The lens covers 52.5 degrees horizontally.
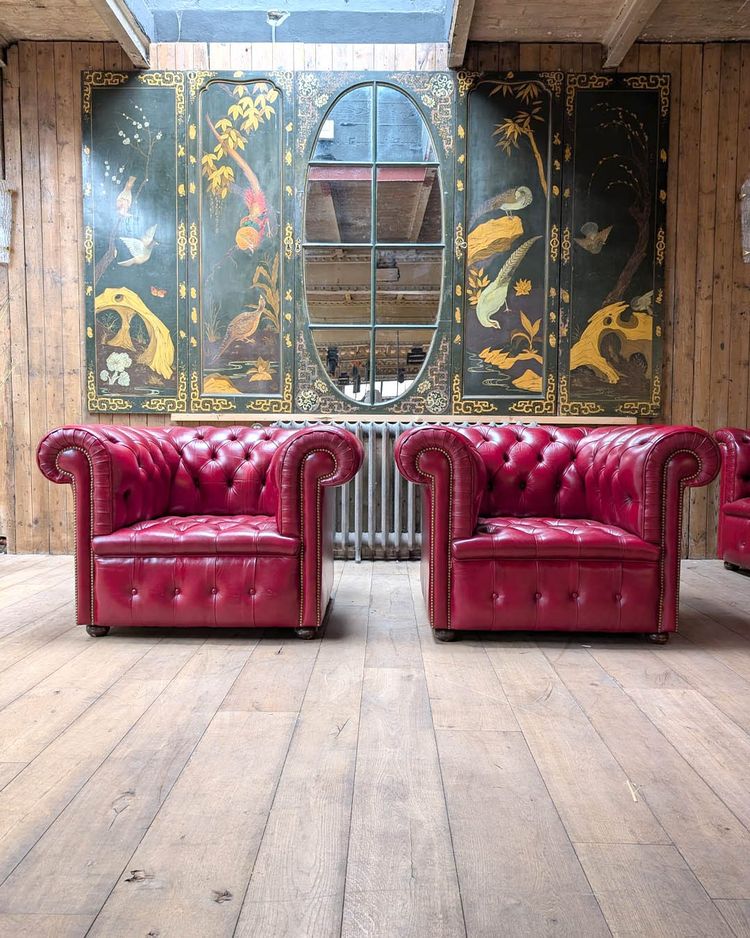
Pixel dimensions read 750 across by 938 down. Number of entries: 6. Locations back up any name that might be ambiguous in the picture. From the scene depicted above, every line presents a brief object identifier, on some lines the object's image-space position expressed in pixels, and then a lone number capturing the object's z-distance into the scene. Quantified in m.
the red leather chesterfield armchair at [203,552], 2.91
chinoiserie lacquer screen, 4.74
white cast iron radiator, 4.64
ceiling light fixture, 4.77
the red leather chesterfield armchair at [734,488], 4.32
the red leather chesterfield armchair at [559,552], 2.86
